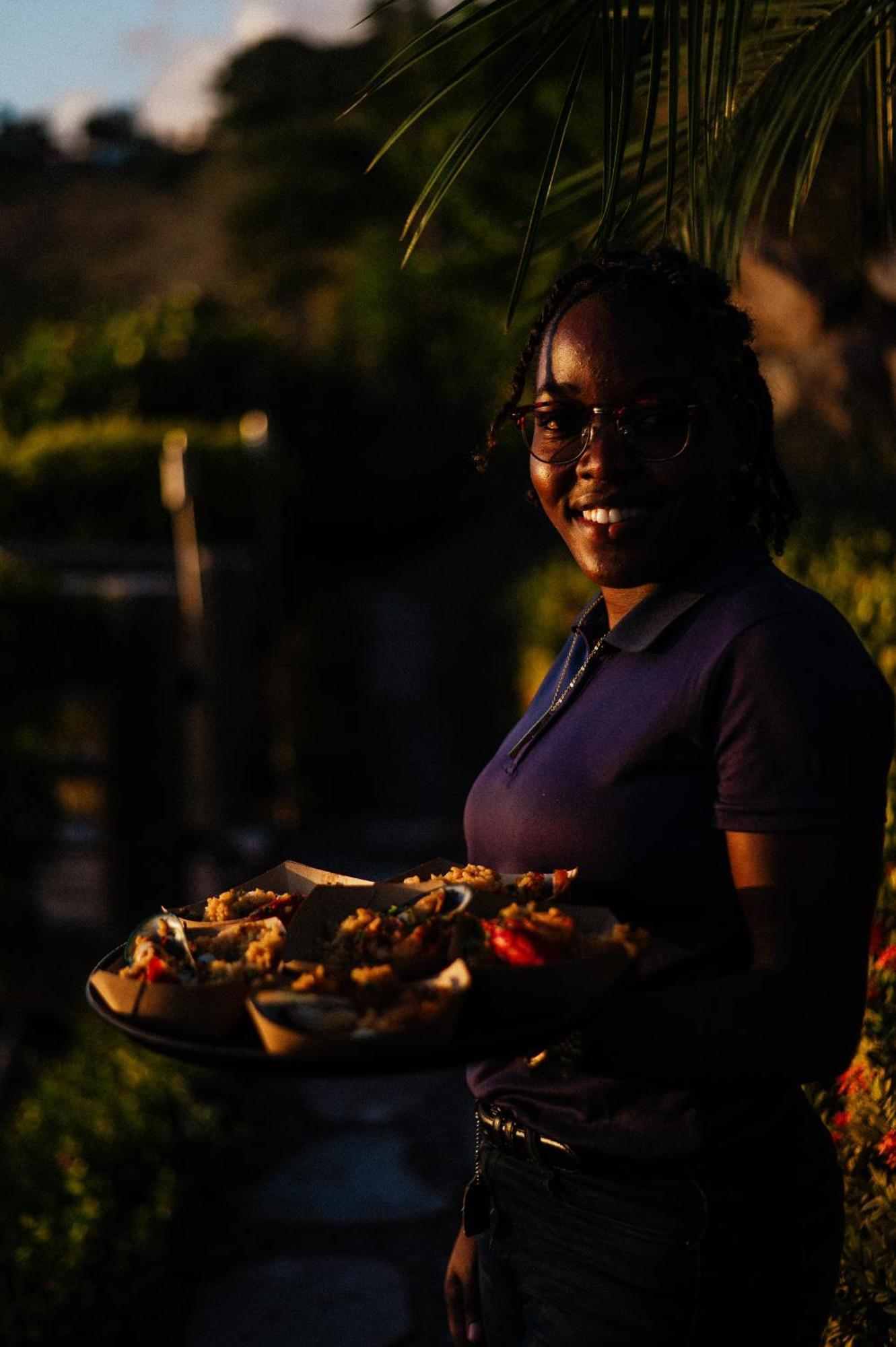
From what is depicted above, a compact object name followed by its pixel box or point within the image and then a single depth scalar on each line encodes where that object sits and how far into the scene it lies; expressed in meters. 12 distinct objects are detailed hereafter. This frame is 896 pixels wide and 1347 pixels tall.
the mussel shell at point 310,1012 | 1.39
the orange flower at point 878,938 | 2.65
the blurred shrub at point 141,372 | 16.11
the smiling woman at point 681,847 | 1.46
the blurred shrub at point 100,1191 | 3.79
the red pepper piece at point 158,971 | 1.52
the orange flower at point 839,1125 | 2.42
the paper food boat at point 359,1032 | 1.36
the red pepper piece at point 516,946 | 1.44
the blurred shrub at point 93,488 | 11.54
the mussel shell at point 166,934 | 1.61
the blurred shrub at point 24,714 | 5.78
